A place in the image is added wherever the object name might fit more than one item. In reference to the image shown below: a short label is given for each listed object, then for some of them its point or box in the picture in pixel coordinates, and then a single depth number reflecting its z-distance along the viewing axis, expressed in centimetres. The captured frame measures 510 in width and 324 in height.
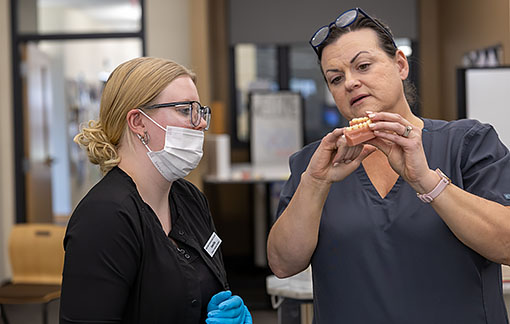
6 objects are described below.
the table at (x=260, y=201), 552
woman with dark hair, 141
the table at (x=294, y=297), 249
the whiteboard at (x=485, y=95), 298
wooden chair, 360
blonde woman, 140
